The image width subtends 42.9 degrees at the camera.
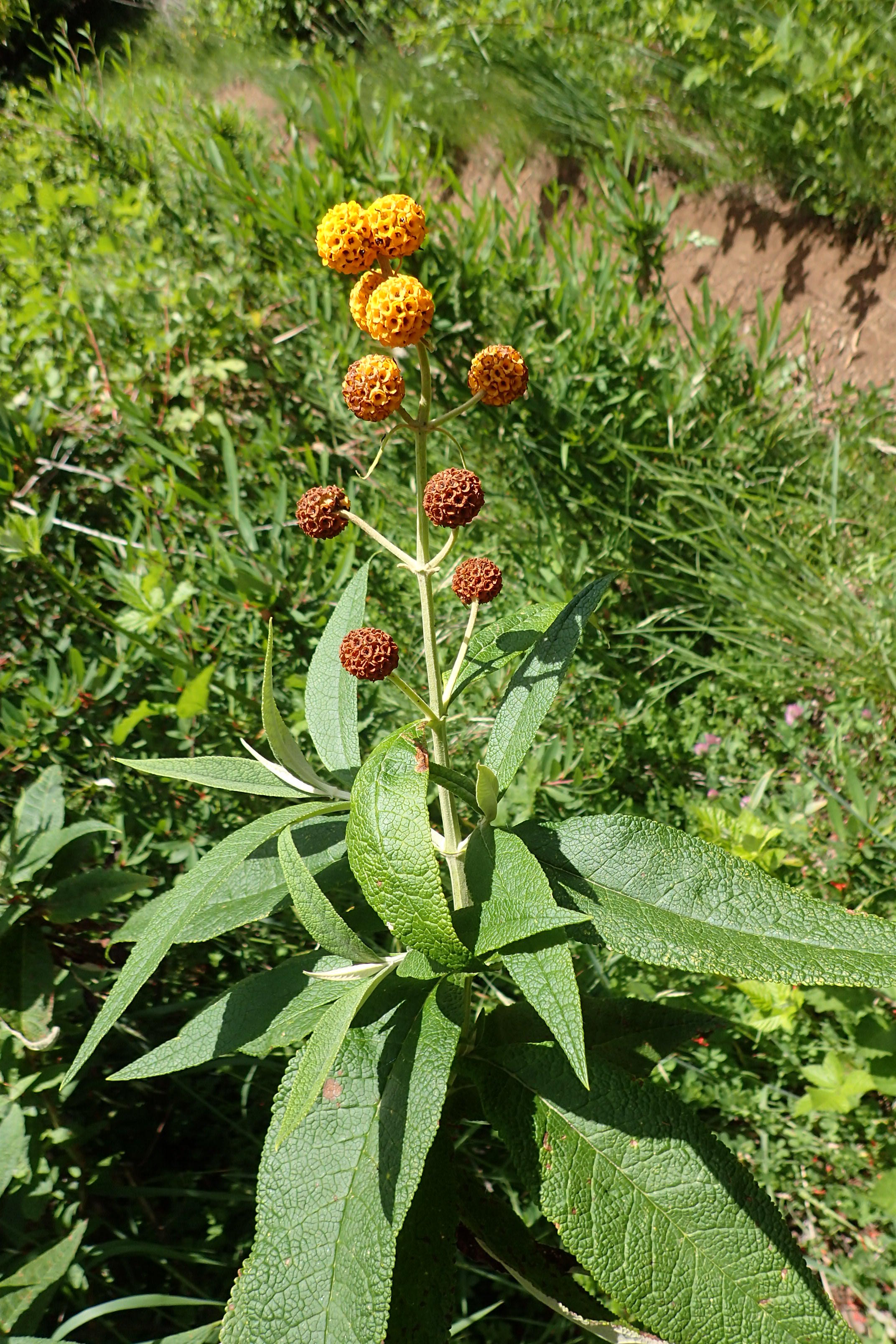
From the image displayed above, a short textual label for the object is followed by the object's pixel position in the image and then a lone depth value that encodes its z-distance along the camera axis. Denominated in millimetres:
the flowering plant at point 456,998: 348
